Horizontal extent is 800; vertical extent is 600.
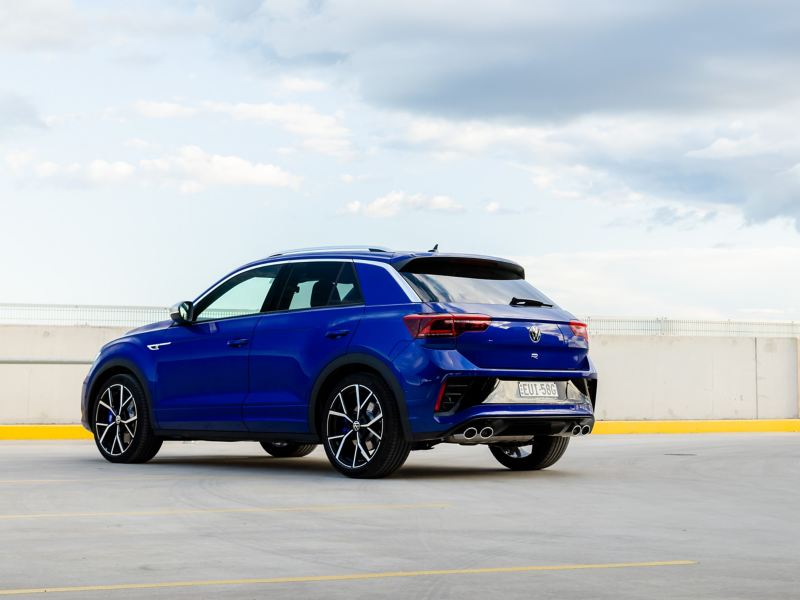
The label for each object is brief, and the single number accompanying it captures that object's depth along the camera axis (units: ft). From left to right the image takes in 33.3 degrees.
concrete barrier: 86.43
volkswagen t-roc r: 34.09
